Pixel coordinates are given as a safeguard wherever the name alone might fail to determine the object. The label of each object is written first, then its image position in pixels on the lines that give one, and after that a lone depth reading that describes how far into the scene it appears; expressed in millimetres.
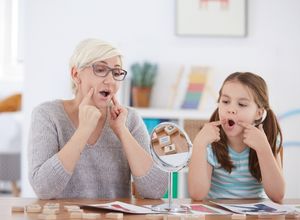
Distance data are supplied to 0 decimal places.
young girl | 2433
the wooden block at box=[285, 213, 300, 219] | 2037
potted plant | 4863
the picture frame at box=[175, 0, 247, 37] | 5032
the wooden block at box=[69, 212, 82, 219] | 1950
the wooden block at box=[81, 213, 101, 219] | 1937
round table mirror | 2088
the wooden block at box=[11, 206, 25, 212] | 2049
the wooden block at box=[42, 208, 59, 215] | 1979
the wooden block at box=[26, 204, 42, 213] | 2020
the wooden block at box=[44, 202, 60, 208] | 2081
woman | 2328
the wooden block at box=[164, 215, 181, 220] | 1946
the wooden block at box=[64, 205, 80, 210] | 2043
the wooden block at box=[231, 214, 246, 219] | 1991
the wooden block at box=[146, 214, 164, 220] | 1963
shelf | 4746
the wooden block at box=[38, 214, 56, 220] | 1921
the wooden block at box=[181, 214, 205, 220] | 1944
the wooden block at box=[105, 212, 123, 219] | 1958
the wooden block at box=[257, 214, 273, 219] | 2027
